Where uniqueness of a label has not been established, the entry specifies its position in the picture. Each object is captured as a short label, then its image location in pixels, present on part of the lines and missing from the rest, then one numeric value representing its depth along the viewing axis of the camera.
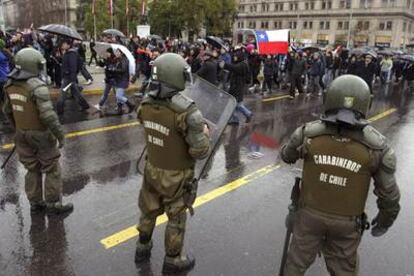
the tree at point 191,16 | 45.19
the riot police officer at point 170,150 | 3.12
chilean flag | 15.14
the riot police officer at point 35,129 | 4.02
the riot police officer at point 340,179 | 2.58
